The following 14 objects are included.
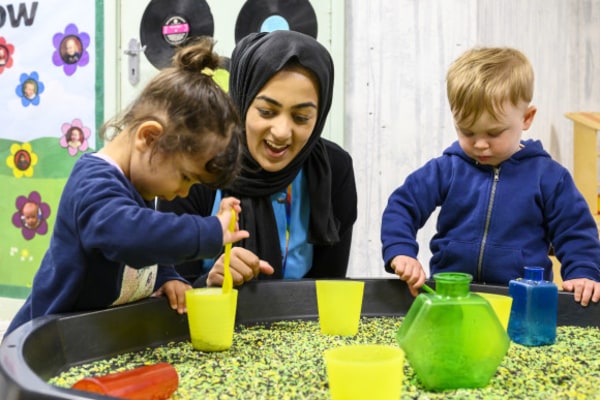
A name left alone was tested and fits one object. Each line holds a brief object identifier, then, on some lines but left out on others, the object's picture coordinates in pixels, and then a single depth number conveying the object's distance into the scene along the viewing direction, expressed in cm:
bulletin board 312
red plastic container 62
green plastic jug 71
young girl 82
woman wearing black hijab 127
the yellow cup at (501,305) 93
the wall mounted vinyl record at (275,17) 263
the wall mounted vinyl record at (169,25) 286
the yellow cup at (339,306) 98
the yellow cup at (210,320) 88
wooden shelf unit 291
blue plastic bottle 94
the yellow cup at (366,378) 62
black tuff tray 57
